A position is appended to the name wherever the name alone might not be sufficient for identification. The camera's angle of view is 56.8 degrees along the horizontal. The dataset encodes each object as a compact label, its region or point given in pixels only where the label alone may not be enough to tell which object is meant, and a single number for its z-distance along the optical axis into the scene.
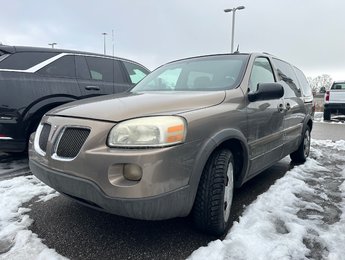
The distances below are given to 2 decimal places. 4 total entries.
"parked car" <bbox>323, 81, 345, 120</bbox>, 13.82
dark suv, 4.24
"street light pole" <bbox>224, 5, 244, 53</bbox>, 21.30
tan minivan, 2.12
